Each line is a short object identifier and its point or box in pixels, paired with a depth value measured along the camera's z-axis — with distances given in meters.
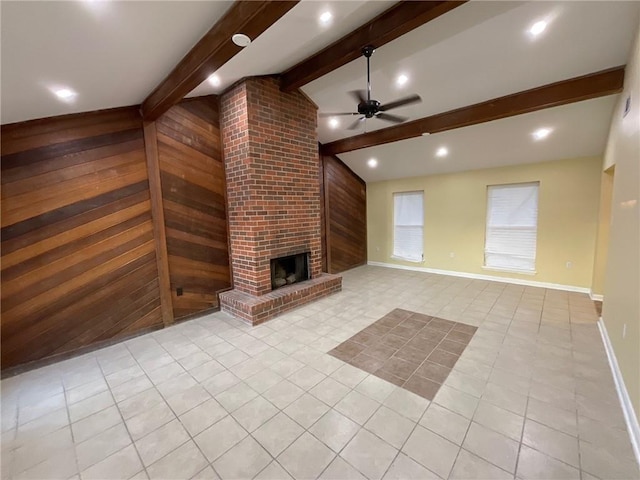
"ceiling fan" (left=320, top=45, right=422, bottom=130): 2.69
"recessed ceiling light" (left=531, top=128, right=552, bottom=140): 3.98
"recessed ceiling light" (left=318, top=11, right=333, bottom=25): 2.28
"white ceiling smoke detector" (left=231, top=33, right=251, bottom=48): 1.92
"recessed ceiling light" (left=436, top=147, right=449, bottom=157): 4.96
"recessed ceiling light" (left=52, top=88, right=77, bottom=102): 2.17
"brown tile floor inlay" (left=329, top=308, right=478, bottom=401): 2.28
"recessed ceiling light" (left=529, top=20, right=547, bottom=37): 2.40
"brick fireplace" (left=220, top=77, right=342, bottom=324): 3.51
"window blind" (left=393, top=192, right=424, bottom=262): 6.33
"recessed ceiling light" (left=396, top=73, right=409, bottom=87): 3.35
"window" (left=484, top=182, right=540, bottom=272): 4.91
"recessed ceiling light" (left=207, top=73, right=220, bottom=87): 3.11
